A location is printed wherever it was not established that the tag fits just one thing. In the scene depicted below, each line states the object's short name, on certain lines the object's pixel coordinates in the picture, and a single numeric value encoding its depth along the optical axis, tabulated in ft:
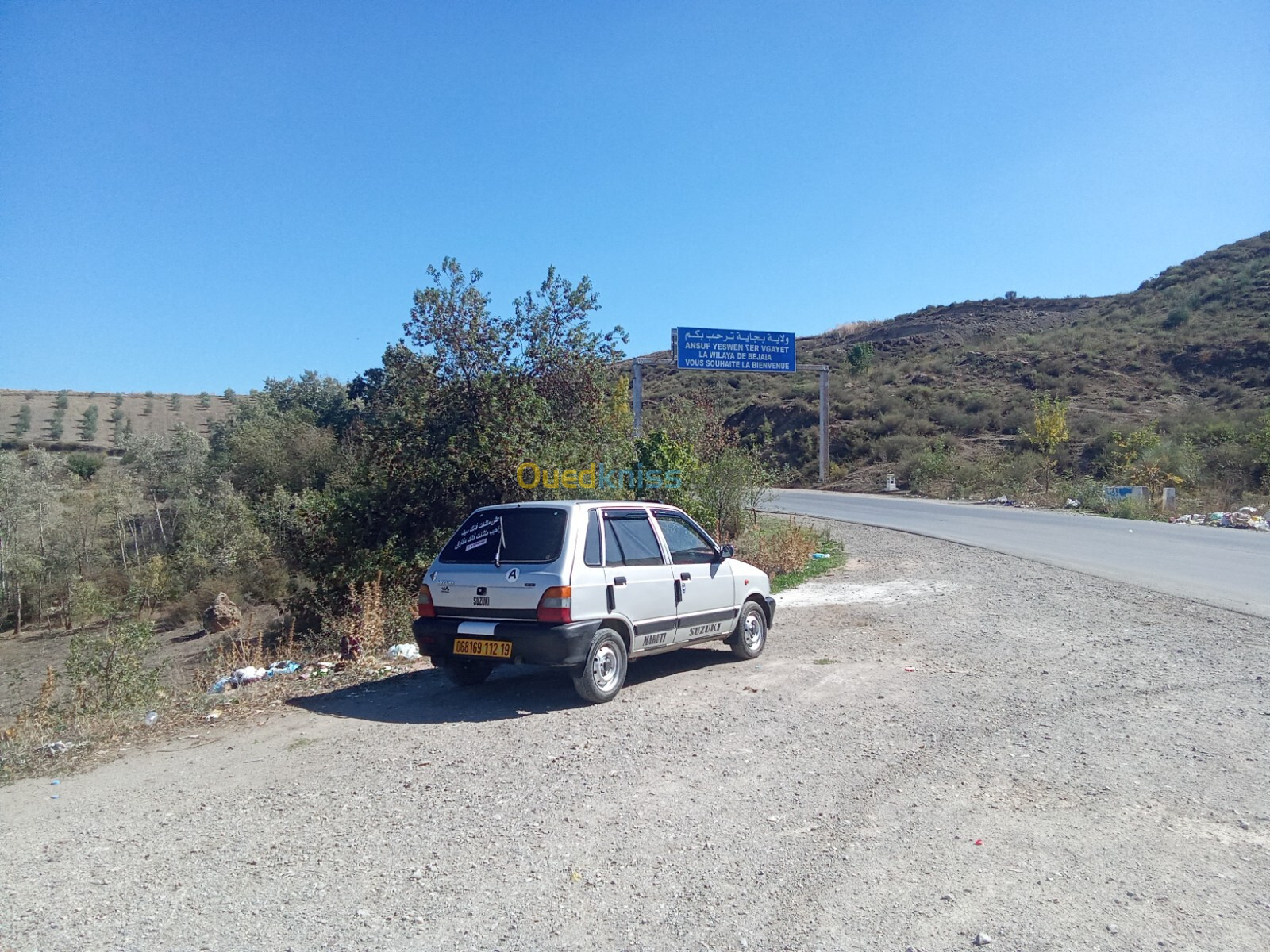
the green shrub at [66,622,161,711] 25.93
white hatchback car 23.56
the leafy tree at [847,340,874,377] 229.25
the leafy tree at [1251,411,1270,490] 102.63
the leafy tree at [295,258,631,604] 42.57
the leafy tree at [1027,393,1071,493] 119.34
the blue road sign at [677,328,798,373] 90.84
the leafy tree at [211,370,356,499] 99.81
